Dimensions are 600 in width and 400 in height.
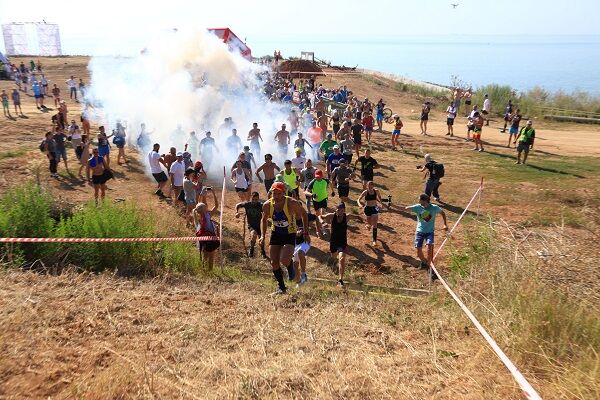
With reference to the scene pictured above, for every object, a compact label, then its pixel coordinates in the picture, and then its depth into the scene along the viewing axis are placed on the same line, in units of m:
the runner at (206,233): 8.42
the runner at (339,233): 8.77
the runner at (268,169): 11.76
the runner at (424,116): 23.03
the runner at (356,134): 17.94
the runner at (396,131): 20.17
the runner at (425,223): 9.08
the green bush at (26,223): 6.80
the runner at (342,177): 11.83
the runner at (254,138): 16.14
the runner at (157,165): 13.14
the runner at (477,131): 19.23
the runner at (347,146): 15.28
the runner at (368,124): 21.22
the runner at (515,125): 19.66
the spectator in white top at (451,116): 22.57
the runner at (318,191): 11.16
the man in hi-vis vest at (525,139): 16.77
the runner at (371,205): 10.49
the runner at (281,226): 7.07
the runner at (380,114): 23.97
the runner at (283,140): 16.78
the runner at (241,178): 11.96
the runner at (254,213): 9.59
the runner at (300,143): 16.25
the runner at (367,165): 12.60
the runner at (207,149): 15.22
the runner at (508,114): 23.69
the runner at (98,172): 11.77
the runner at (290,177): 11.35
